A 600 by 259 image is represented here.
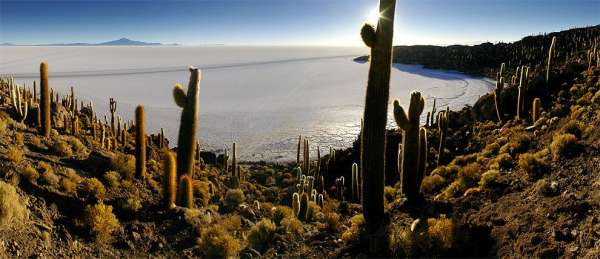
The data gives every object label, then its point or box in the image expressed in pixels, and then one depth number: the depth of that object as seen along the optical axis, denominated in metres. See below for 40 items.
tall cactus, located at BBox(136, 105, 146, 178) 14.48
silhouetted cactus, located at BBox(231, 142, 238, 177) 24.12
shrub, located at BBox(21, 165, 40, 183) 10.51
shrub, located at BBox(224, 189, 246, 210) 14.95
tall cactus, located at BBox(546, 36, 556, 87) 25.08
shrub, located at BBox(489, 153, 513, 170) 13.67
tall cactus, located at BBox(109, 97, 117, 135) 26.25
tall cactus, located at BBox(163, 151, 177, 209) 11.98
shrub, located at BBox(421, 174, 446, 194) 15.08
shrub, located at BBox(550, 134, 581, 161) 11.82
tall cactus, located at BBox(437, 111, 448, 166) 18.75
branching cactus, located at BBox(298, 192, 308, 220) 14.54
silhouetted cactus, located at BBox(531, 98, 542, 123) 19.20
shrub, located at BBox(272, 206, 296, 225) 13.65
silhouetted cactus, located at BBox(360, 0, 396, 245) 9.66
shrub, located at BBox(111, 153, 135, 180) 14.27
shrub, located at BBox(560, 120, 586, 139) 13.41
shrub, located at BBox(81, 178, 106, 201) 11.31
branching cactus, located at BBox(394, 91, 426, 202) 11.94
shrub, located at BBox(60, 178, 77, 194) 10.87
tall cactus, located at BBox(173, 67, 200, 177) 13.06
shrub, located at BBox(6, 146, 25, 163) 11.46
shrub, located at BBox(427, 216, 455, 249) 8.62
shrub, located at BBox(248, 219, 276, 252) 10.83
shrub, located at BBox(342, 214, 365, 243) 10.51
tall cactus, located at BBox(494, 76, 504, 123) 23.70
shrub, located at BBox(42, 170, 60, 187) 10.77
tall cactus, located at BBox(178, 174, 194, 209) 12.53
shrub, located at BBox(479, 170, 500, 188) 12.15
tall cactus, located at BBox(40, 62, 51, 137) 17.39
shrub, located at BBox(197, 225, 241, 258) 9.73
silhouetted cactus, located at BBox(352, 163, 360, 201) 18.05
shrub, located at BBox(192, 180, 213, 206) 14.84
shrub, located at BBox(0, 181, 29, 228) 7.77
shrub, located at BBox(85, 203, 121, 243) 9.31
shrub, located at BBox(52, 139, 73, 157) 14.50
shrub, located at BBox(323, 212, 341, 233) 12.30
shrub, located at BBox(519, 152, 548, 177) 11.63
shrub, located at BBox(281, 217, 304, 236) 11.91
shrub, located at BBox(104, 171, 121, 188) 12.80
